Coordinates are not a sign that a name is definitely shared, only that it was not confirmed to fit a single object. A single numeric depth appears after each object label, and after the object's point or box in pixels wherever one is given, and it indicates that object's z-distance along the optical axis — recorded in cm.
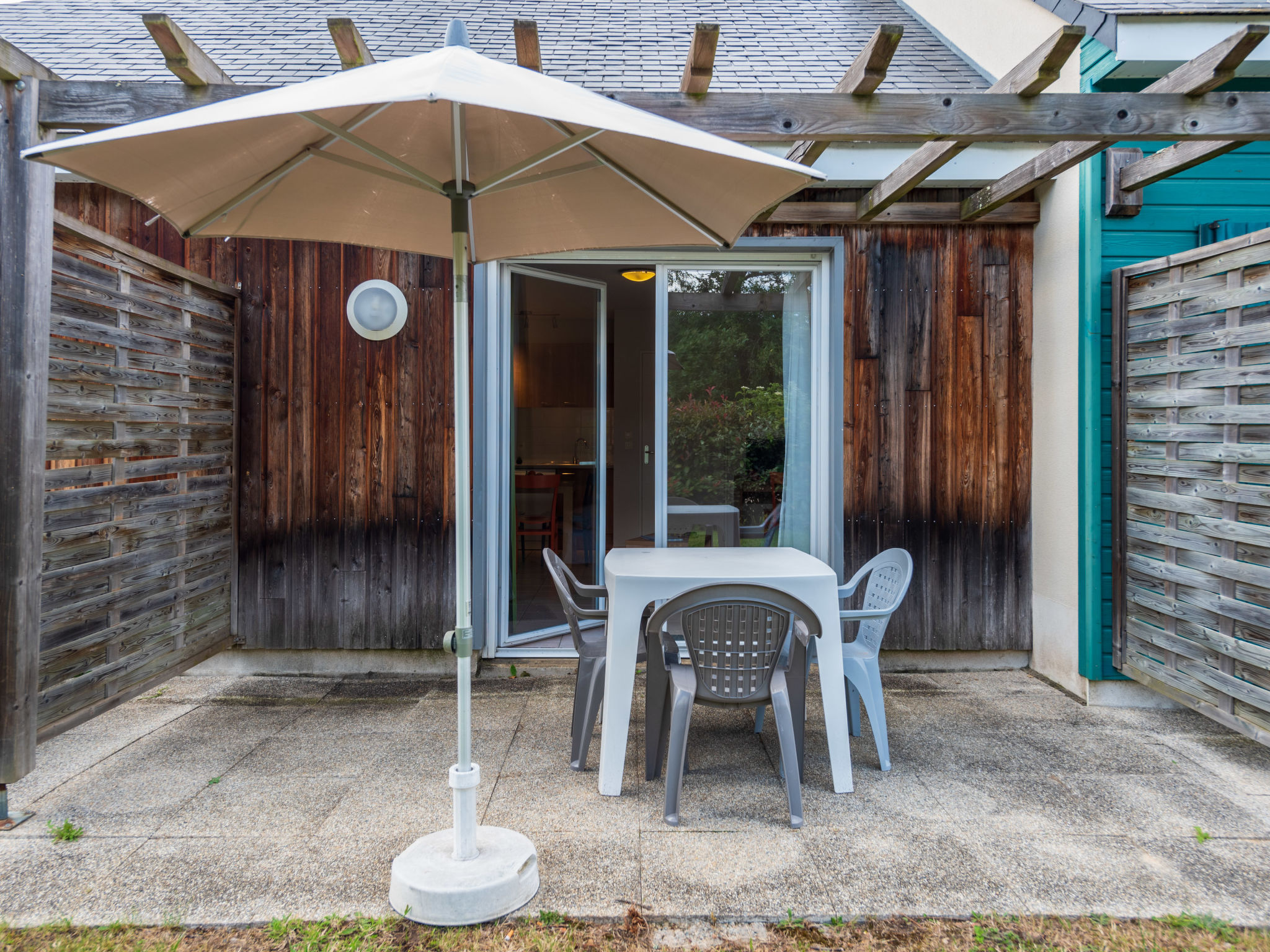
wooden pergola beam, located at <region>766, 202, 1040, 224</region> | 422
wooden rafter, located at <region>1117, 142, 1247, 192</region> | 313
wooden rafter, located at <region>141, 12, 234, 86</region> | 228
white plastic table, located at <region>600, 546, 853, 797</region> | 275
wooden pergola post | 249
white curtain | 452
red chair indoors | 487
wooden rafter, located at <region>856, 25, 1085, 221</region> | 242
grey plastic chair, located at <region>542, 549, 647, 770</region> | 295
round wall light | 421
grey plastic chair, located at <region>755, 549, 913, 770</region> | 298
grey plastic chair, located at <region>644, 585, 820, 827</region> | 252
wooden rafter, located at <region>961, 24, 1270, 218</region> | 242
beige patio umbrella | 168
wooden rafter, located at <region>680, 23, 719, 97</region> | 242
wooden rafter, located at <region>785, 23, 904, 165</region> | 241
